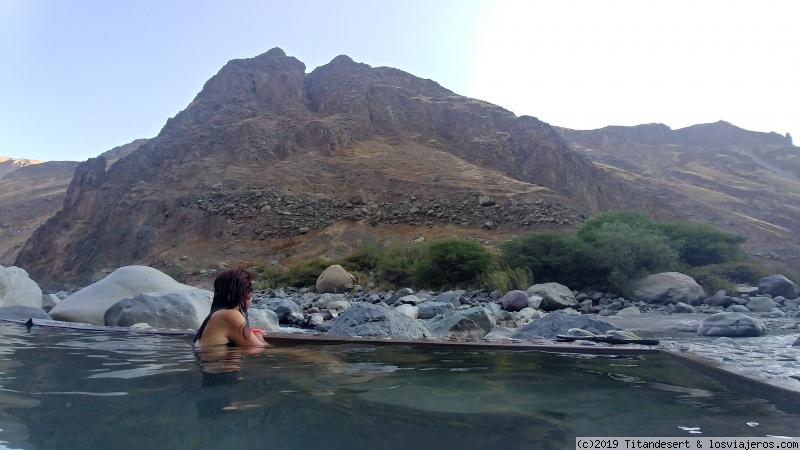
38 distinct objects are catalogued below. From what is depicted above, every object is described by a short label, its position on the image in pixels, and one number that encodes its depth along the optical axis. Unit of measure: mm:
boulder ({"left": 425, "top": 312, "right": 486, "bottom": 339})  8266
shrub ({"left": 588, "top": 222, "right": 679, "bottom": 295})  17105
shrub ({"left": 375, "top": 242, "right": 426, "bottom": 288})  22422
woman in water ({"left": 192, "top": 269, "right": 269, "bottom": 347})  5141
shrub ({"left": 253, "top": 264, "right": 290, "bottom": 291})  25677
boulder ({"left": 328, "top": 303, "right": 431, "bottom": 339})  7336
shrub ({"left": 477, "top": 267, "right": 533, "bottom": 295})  17266
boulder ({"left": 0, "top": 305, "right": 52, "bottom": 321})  8727
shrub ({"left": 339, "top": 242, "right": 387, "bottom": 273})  26438
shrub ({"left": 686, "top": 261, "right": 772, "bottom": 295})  17875
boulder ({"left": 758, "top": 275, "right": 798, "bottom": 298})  15570
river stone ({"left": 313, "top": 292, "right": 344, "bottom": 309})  15090
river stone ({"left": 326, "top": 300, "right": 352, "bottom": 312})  13448
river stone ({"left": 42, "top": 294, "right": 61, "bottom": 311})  12473
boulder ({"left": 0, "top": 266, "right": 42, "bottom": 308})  10258
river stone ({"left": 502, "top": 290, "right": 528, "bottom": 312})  13180
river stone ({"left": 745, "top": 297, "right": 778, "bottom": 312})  13043
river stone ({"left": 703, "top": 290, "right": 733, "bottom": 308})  14594
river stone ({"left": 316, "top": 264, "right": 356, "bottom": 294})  21969
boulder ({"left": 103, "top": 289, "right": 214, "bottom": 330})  8211
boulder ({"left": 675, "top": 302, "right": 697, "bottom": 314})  13567
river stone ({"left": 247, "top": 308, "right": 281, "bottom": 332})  8352
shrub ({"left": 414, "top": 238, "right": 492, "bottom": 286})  20016
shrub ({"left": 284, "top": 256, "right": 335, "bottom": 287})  25062
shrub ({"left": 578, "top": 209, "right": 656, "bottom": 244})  21334
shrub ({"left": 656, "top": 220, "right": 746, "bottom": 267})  21781
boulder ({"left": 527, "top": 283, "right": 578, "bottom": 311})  14141
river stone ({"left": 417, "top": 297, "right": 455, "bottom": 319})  11422
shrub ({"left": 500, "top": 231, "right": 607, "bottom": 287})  18188
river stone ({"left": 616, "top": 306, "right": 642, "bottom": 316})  13320
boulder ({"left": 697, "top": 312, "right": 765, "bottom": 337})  8719
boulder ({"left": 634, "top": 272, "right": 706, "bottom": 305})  15125
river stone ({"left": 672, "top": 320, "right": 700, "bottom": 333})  9805
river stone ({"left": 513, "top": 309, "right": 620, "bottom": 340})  7559
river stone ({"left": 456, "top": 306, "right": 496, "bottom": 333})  8688
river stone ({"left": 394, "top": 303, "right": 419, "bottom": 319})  11120
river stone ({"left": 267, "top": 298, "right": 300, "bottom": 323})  11281
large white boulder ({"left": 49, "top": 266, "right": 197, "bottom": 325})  9055
